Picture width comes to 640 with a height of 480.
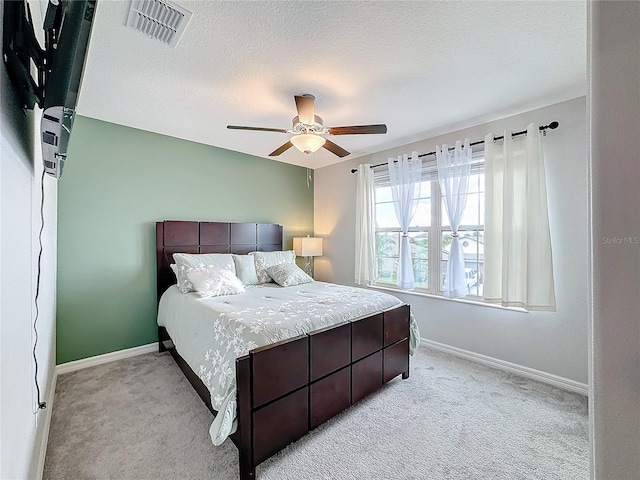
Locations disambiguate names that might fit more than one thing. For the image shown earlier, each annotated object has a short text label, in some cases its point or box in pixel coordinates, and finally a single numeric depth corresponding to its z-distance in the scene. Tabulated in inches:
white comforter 65.1
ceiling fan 86.8
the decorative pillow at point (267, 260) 138.9
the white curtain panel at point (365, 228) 153.1
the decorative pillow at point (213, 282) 106.6
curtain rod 97.9
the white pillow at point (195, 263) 112.7
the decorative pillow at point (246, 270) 132.3
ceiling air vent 58.9
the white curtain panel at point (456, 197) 117.8
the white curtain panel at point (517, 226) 99.4
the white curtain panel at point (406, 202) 135.0
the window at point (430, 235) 118.7
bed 61.1
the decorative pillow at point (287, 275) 129.9
